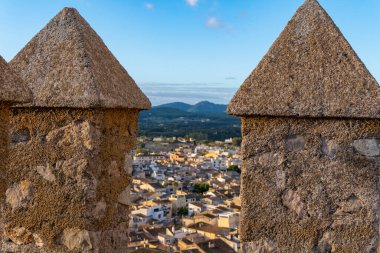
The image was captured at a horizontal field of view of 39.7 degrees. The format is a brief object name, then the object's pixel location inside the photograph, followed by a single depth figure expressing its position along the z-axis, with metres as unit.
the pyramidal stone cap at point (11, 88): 2.42
